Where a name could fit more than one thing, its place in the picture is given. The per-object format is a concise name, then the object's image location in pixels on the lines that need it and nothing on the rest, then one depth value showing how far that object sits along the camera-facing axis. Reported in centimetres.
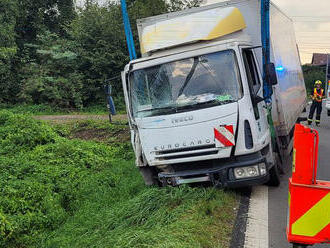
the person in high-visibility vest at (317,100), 1309
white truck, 513
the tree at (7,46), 2184
